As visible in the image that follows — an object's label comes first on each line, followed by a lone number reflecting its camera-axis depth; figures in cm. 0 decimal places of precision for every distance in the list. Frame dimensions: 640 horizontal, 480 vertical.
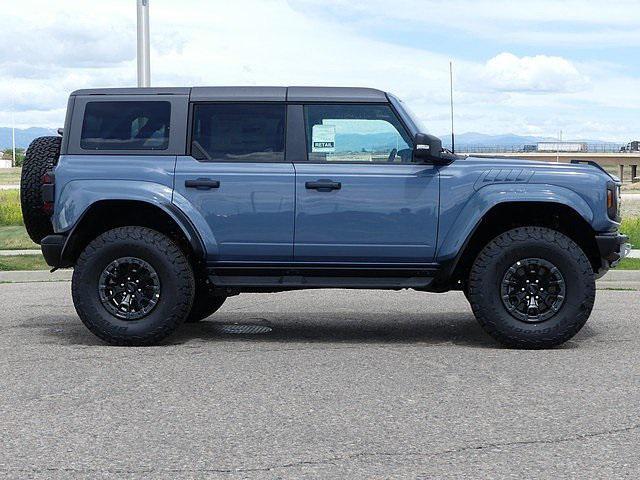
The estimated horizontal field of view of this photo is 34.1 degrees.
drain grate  920
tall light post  1780
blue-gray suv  808
